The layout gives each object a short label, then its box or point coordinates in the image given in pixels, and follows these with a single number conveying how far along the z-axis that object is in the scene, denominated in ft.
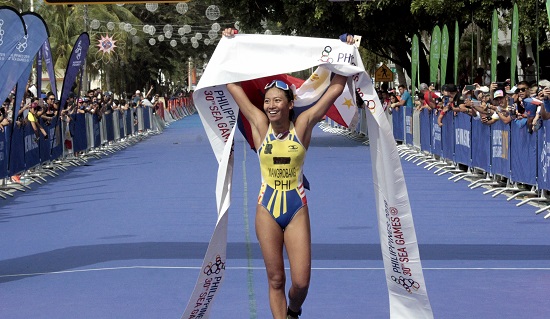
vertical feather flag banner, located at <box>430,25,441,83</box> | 97.50
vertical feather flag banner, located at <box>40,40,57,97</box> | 85.81
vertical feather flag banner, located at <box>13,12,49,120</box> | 61.18
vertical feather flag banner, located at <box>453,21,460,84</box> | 90.59
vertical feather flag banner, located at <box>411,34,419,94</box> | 109.60
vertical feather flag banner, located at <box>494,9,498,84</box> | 73.15
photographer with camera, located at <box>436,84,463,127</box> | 79.61
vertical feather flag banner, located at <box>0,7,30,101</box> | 57.77
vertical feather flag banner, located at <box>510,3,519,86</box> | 65.87
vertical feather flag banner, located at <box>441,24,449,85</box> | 93.01
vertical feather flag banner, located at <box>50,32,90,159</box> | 85.61
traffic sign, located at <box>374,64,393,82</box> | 151.94
